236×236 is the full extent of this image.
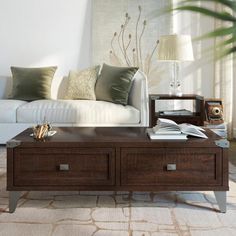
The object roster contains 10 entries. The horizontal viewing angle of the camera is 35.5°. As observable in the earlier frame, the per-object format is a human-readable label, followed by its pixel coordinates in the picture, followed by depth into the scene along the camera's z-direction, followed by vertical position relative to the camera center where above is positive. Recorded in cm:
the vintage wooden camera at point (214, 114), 400 +2
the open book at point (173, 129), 210 -8
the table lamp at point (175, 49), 371 +68
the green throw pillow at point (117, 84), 371 +32
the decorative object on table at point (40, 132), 206 -9
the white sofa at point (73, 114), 352 +2
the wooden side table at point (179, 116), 378 +1
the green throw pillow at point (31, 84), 393 +34
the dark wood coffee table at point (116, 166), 198 -27
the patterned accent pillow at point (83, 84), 391 +33
